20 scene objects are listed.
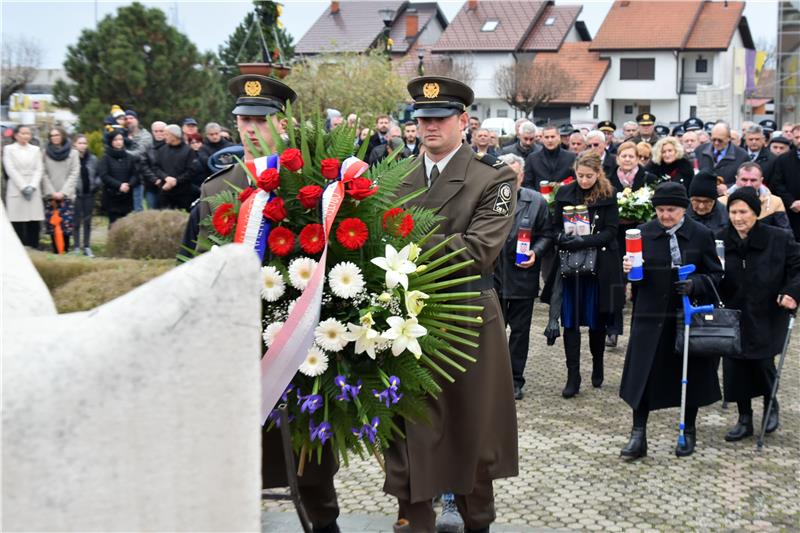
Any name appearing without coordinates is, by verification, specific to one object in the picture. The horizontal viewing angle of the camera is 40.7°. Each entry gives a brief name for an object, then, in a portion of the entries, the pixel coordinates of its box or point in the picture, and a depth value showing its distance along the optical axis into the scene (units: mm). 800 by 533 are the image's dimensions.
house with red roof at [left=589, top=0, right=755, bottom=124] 63406
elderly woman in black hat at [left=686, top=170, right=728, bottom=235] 8055
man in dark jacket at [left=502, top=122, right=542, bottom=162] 13641
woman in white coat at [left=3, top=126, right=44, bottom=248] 14848
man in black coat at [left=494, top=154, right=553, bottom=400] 8977
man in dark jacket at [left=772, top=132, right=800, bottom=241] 14133
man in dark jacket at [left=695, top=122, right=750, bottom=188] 14086
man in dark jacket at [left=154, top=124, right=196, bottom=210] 15328
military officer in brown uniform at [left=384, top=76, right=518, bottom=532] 5004
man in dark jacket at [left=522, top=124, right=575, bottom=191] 12078
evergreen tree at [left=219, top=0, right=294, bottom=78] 40662
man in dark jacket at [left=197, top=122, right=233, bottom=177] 15289
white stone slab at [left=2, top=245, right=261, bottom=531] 1644
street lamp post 25094
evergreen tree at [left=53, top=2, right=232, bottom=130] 24875
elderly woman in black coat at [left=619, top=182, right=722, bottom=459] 7324
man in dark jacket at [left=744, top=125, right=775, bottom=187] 14877
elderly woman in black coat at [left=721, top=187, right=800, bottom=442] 7797
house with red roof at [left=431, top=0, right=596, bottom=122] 62188
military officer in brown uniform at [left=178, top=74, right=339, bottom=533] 5113
